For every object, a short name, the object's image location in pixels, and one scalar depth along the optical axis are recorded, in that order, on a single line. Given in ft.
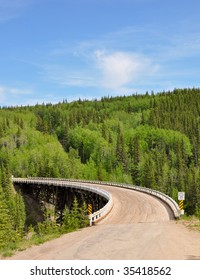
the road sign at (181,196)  99.93
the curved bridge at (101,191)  103.32
